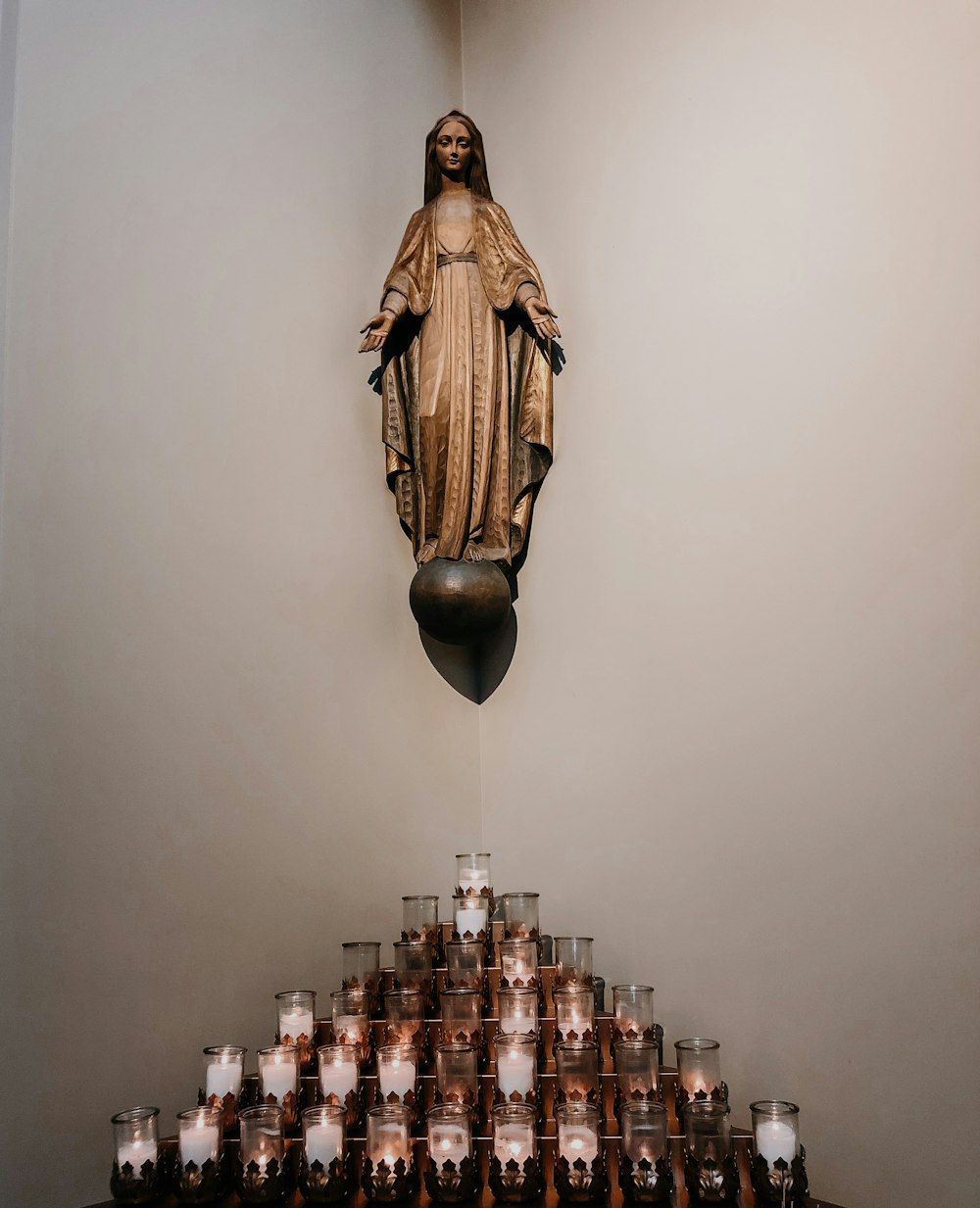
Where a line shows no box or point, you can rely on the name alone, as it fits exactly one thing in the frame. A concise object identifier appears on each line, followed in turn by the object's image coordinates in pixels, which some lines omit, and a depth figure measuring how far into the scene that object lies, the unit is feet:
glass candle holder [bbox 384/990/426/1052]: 7.88
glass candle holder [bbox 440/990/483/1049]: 7.64
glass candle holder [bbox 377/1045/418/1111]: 7.20
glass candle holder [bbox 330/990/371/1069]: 7.87
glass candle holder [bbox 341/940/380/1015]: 8.64
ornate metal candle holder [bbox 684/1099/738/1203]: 6.40
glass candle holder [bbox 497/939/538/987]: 8.38
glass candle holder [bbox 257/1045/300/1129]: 7.39
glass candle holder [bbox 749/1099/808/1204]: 6.46
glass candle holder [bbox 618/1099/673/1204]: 6.40
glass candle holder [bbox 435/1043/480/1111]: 7.07
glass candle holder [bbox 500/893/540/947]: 9.09
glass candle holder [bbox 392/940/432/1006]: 8.45
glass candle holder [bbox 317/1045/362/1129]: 7.25
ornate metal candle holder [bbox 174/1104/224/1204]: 6.66
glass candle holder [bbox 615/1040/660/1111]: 7.23
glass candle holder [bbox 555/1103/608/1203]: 6.41
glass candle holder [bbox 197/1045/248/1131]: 7.40
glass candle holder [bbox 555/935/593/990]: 8.70
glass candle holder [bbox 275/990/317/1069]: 8.01
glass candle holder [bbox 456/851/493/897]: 9.84
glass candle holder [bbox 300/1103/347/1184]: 6.54
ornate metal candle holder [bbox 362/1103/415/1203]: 6.49
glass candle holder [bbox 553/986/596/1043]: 7.77
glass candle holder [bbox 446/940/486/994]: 8.30
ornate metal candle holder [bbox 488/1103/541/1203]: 6.42
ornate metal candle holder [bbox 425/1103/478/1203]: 6.46
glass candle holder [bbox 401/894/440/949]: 9.21
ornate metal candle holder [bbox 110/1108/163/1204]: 6.68
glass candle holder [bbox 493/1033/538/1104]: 7.07
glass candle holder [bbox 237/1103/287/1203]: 6.59
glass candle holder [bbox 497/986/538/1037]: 7.75
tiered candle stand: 6.43
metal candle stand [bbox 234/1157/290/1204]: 6.59
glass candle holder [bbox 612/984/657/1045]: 7.93
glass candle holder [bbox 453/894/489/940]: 9.15
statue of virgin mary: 11.16
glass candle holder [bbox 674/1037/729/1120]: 7.27
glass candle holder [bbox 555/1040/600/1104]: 7.08
